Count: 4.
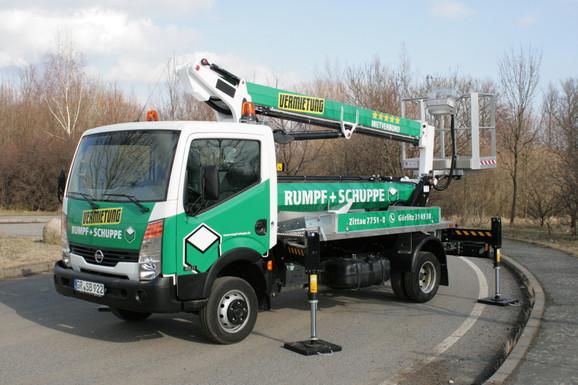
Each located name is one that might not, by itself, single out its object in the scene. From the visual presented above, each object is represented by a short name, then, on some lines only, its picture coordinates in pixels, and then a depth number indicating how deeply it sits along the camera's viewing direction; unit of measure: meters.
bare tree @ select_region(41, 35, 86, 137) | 42.34
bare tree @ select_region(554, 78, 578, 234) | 17.30
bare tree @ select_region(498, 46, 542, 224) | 24.99
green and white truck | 5.61
